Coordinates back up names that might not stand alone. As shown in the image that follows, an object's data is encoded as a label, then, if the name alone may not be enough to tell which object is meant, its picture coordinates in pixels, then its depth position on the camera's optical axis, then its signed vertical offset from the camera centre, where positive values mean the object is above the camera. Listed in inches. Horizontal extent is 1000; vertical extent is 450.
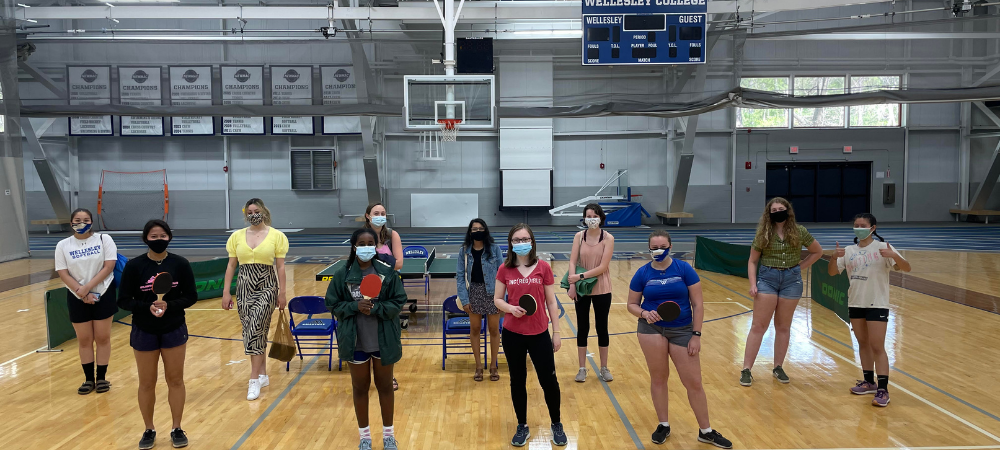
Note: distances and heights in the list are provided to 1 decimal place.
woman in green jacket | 159.8 -32.1
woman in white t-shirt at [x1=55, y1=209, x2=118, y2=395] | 211.8 -30.5
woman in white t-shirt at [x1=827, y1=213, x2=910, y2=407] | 204.4 -33.4
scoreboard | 511.5 +127.5
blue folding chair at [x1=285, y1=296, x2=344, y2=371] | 258.8 -56.1
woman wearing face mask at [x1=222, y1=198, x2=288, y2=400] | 213.2 -27.2
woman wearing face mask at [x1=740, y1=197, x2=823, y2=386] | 215.6 -27.4
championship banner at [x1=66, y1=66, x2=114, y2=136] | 709.9 +124.1
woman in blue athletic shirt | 165.5 -34.5
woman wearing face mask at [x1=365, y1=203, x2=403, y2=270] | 243.1 -16.4
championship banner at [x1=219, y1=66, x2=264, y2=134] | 781.3 +136.5
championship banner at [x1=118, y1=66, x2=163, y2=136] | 730.8 +127.0
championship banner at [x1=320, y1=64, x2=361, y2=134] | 689.7 +115.6
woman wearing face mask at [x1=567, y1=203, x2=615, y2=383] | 221.1 -27.2
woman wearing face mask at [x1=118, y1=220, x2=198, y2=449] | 168.1 -33.2
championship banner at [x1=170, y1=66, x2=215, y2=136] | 738.3 +115.7
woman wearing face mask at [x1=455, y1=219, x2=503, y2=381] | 232.5 -32.2
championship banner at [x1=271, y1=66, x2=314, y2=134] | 758.7 +133.5
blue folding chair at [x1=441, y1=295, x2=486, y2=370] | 262.8 -56.7
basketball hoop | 531.8 +54.6
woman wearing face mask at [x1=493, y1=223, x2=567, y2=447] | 170.9 -36.9
